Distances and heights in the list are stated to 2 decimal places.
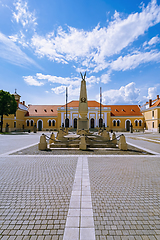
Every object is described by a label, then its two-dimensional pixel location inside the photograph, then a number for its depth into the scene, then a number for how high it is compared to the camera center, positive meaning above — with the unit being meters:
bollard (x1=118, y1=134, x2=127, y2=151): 10.60 -1.37
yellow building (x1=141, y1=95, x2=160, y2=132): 39.91 +3.62
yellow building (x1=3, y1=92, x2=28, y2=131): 43.50 +2.23
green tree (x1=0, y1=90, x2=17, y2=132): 34.06 +5.50
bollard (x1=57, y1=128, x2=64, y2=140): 14.55 -0.92
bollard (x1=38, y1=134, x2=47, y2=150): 10.53 -1.36
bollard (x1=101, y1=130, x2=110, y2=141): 13.37 -0.98
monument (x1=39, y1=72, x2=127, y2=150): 10.63 -1.19
